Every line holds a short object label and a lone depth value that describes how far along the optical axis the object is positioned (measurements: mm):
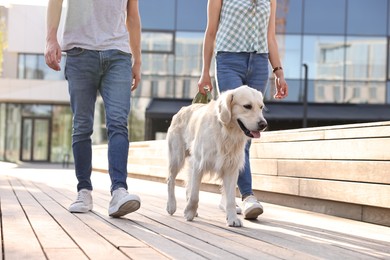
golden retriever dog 4590
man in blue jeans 4797
